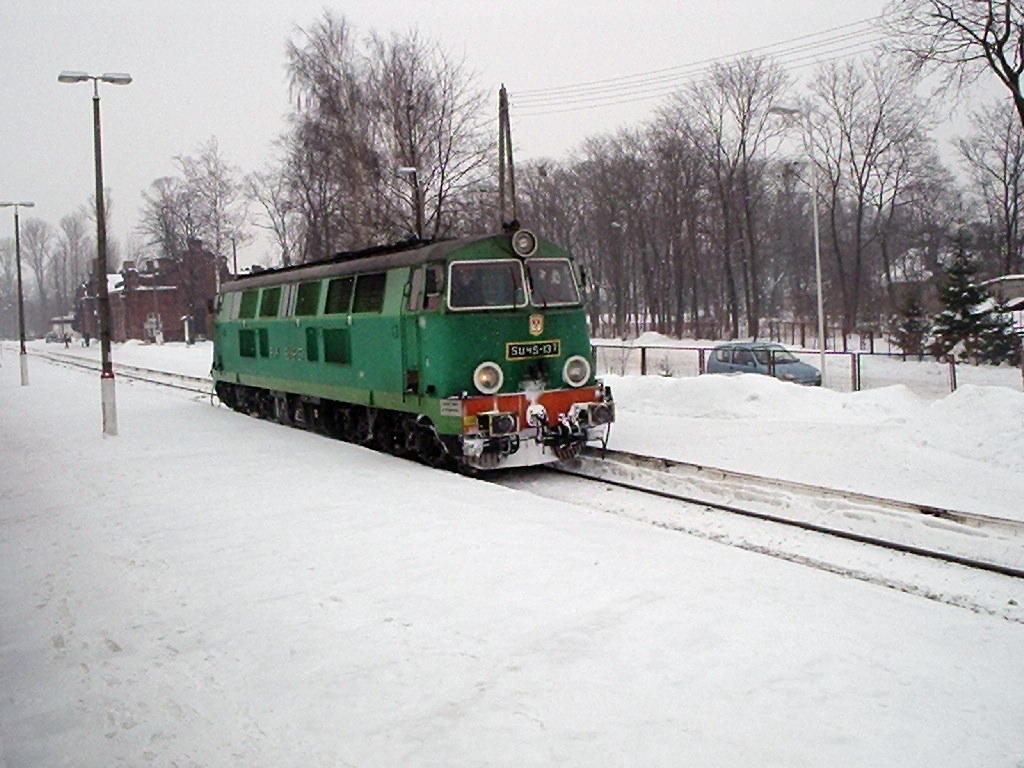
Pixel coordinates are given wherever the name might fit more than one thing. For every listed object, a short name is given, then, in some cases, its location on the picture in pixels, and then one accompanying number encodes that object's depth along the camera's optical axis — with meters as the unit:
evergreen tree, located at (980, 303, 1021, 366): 30.33
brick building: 82.94
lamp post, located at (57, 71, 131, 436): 17.34
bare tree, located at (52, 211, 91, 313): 124.88
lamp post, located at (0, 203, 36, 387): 33.09
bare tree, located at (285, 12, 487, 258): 31.16
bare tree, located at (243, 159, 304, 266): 40.38
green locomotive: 12.20
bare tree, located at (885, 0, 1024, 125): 25.56
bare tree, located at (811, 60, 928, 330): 49.00
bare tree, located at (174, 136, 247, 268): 59.34
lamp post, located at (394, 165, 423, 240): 29.72
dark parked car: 24.72
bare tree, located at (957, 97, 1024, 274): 54.31
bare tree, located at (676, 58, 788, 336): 49.34
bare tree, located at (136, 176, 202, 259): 68.06
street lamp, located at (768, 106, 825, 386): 23.24
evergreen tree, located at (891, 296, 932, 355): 34.28
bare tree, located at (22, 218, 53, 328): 125.39
